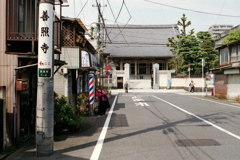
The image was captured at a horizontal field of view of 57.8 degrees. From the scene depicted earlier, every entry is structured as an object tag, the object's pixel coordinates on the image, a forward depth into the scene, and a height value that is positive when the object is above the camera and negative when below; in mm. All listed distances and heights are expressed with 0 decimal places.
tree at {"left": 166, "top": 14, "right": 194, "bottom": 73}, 35444 +5895
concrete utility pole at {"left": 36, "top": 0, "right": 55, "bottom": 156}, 5512 -29
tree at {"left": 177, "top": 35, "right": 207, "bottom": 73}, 33781 +4511
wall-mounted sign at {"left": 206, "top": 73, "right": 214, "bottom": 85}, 23023 +170
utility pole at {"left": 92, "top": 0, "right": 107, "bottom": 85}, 20584 +5212
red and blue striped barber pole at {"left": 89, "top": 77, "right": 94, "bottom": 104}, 11977 -428
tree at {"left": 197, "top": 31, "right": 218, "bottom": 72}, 34188 +5617
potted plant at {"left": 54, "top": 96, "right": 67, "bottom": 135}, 7398 -1262
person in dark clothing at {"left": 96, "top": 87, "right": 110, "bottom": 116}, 11211 -1124
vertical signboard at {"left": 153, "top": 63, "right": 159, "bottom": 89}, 36781 +797
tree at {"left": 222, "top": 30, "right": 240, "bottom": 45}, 27147 +5591
